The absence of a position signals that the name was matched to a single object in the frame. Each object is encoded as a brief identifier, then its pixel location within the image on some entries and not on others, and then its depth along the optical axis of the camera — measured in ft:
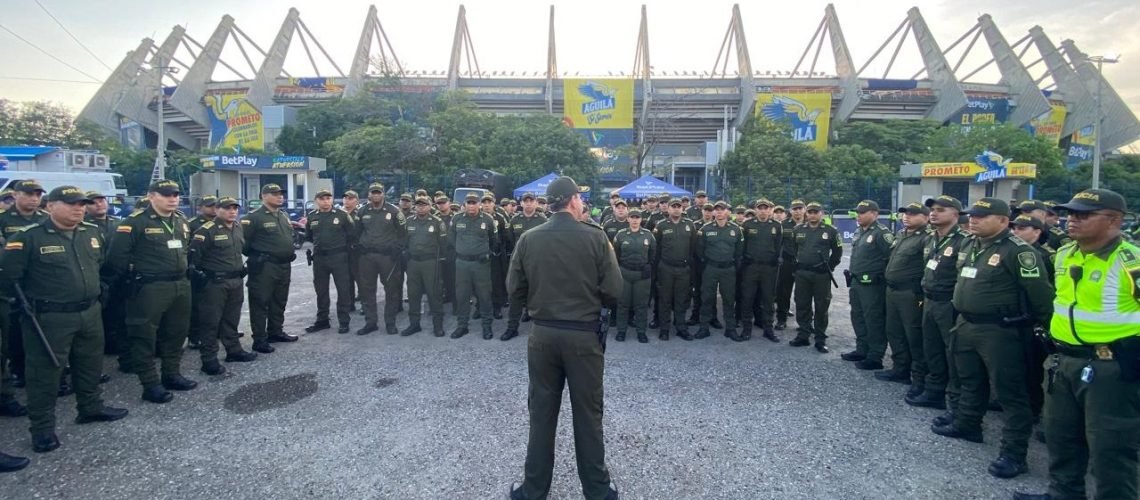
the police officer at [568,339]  9.95
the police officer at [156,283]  15.05
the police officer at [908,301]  16.24
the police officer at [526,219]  25.12
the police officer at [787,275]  23.89
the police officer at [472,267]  22.50
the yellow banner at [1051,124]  136.98
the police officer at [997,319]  11.52
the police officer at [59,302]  12.27
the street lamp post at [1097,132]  69.10
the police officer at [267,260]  20.04
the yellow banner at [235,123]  141.79
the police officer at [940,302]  14.30
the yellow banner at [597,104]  139.03
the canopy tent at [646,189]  57.26
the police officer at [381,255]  23.11
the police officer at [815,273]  21.11
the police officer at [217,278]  17.56
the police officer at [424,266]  22.71
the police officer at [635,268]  21.89
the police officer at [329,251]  22.88
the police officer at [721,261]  22.68
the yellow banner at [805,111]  133.39
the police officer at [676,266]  22.93
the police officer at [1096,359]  8.89
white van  53.23
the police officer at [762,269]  22.91
